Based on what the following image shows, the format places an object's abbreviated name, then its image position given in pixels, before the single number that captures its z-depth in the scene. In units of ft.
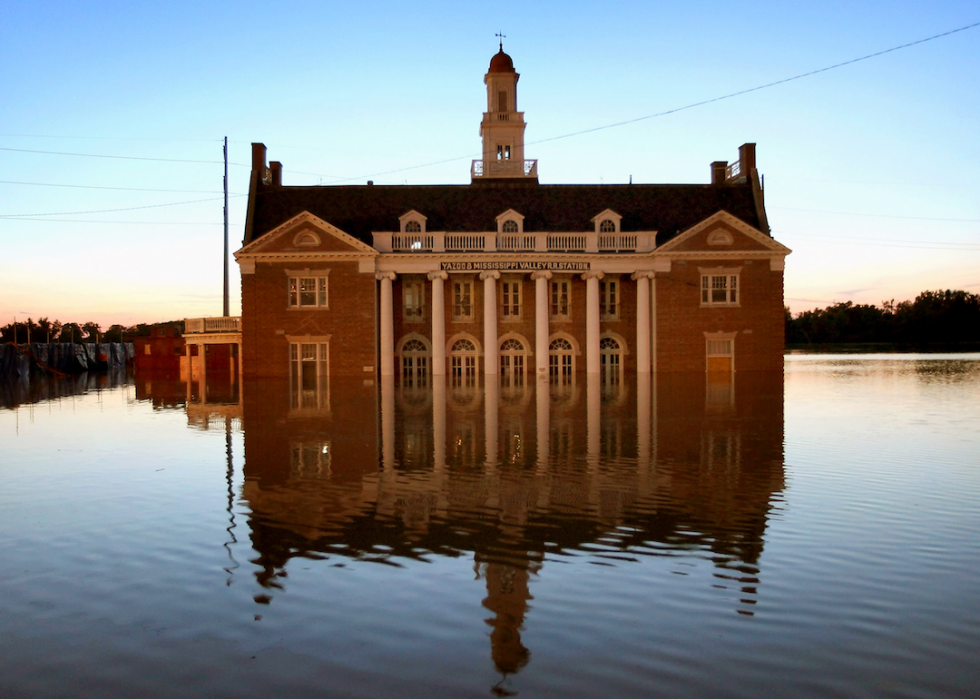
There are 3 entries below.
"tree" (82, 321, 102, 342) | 359.66
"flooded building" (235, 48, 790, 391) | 131.44
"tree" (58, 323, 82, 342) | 313.12
